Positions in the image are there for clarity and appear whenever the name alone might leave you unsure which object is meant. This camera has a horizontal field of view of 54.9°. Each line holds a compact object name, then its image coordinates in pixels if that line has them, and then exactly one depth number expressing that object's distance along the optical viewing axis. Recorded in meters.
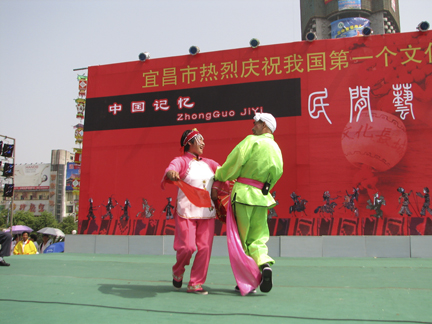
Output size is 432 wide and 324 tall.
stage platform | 8.02
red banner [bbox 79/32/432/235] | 8.47
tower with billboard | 43.88
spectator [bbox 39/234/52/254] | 11.38
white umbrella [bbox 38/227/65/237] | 14.04
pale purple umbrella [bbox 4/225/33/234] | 16.17
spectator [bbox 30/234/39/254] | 11.33
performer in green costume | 3.36
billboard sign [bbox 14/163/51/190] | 62.03
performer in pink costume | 3.37
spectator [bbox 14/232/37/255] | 9.50
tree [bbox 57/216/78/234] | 46.51
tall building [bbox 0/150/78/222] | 61.53
